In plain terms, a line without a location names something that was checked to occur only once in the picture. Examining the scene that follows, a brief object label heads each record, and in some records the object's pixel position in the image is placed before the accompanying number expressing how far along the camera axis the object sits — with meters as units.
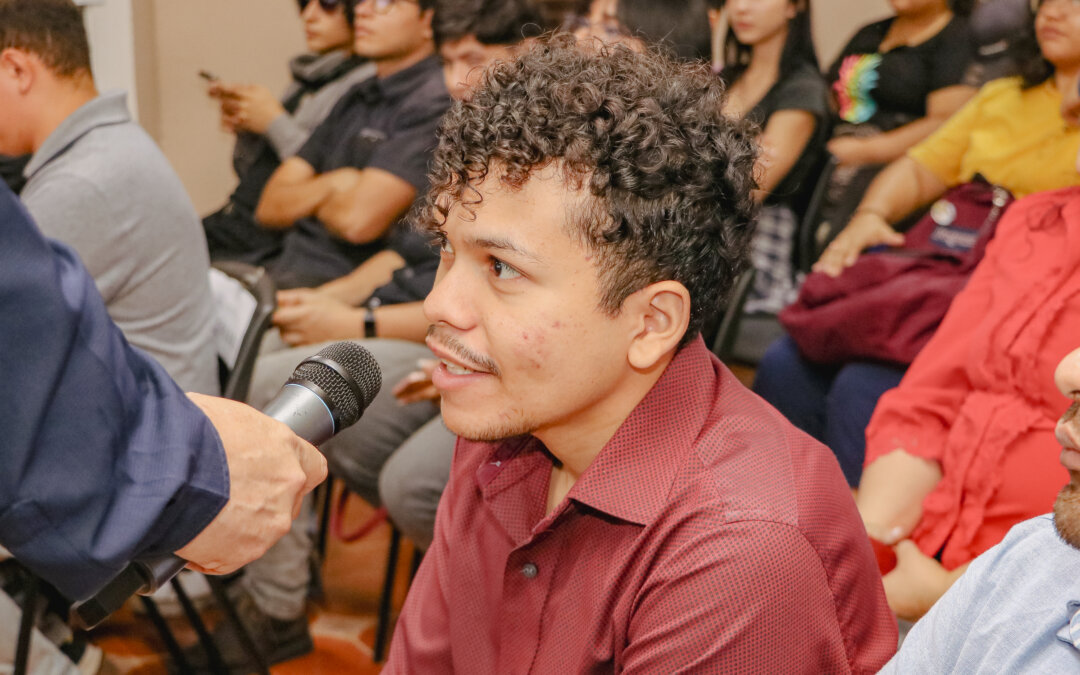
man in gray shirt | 2.04
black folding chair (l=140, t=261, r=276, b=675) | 1.98
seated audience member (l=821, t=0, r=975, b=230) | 2.76
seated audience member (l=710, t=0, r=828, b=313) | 2.80
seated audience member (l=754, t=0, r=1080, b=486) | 2.05
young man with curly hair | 0.99
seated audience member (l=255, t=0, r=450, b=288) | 2.78
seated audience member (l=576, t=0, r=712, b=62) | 2.64
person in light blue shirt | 0.86
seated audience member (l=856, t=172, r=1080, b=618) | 1.61
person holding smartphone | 3.32
